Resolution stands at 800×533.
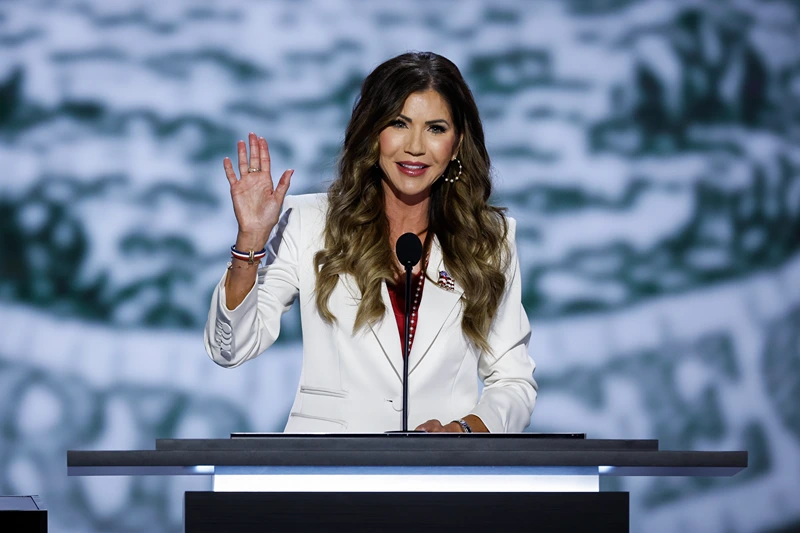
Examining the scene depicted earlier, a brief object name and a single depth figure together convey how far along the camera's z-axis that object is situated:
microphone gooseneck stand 11.46
